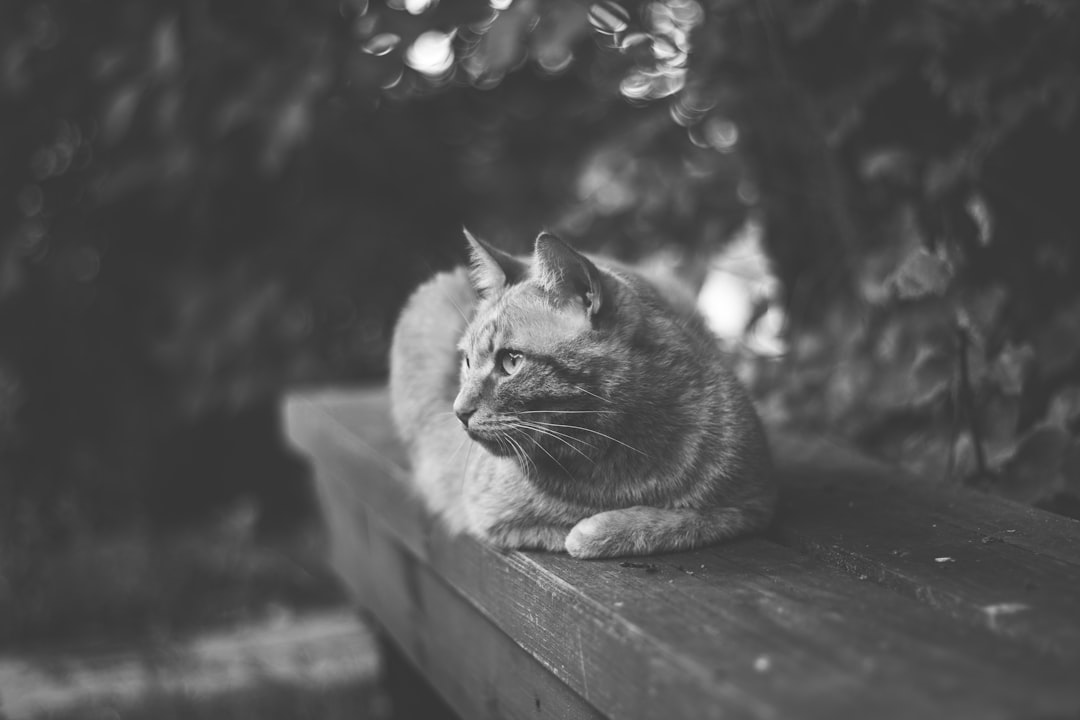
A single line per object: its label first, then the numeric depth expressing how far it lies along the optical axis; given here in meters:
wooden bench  0.94
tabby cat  1.51
